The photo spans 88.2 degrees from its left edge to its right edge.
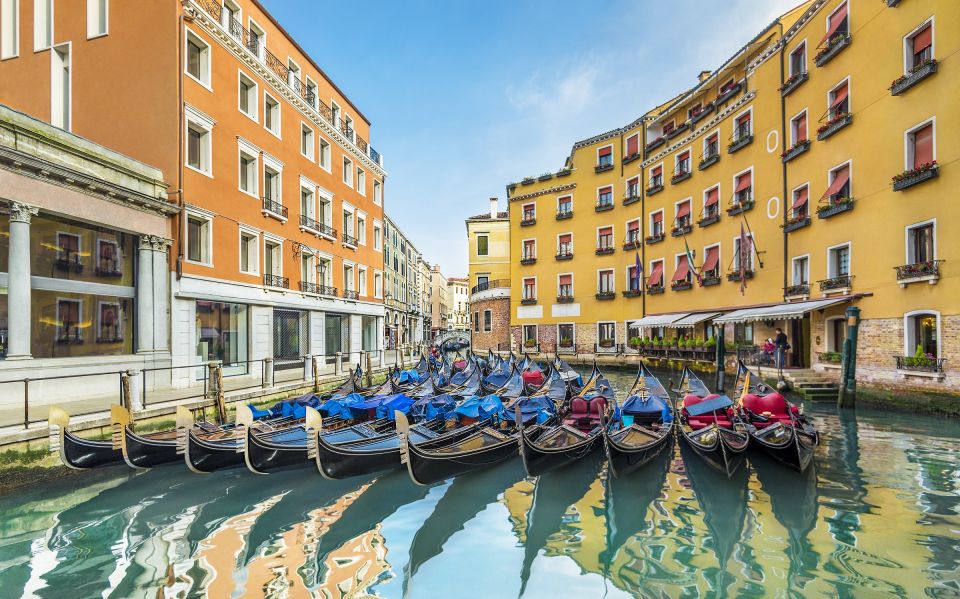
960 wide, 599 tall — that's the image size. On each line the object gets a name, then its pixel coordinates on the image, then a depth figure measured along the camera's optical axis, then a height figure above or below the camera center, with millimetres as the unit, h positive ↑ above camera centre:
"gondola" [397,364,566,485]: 6277 -2123
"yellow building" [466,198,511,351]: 31750 +3115
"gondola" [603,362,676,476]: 7172 -2072
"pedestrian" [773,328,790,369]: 14453 -1257
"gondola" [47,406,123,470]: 6617 -1899
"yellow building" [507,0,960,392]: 10938 +3232
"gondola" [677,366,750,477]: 7031 -1994
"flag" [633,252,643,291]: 21144 +1383
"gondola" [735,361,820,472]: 6930 -1917
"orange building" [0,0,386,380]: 11984 +4845
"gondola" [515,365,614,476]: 6828 -2056
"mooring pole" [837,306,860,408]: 11844 -1555
